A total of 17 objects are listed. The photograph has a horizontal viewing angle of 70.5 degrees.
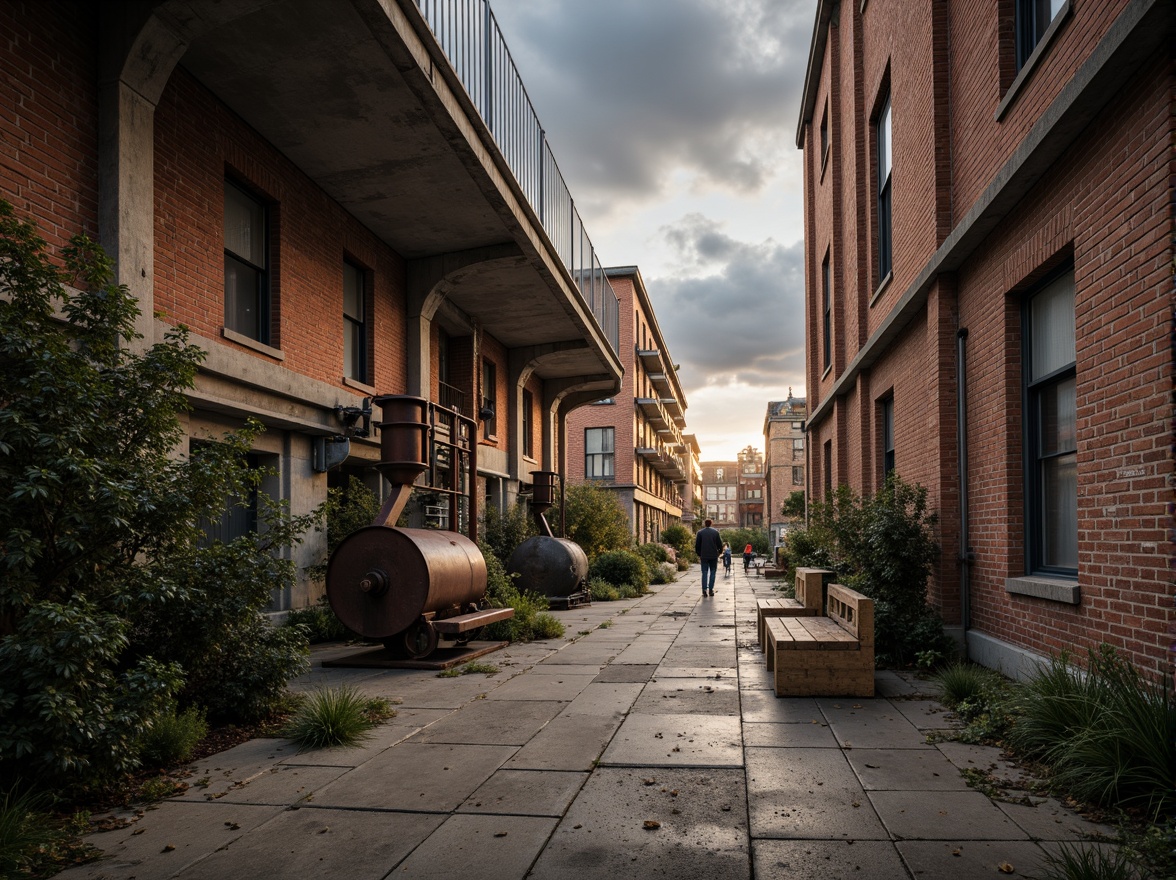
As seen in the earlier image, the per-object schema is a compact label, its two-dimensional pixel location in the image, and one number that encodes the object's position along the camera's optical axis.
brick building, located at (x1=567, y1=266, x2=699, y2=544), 37.28
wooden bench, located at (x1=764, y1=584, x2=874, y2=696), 7.05
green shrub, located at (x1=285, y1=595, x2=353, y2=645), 10.63
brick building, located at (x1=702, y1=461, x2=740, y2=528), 112.50
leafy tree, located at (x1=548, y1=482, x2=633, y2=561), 21.84
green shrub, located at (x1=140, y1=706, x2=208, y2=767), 5.07
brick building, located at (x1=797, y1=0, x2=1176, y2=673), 5.07
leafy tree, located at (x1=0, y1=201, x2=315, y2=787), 4.17
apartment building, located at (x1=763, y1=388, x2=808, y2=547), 66.81
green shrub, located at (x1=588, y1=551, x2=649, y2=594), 21.17
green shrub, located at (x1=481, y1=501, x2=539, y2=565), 16.89
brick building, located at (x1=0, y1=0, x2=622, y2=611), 7.15
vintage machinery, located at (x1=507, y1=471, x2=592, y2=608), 15.62
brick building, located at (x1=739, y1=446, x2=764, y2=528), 106.81
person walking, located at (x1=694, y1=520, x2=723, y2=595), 20.56
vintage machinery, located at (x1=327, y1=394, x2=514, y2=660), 8.63
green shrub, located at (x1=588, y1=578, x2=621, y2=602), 19.02
